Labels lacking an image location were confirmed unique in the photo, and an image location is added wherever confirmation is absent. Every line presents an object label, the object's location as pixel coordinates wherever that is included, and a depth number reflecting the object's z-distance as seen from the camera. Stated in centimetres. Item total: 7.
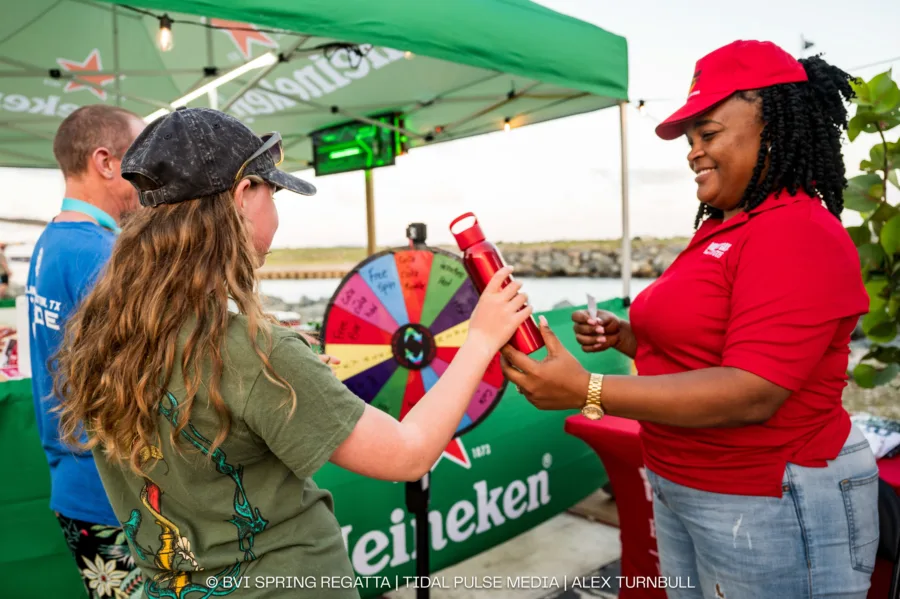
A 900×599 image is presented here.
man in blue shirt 138
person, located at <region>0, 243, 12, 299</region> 514
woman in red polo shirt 102
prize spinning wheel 177
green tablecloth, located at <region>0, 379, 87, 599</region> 178
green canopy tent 232
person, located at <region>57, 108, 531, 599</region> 79
